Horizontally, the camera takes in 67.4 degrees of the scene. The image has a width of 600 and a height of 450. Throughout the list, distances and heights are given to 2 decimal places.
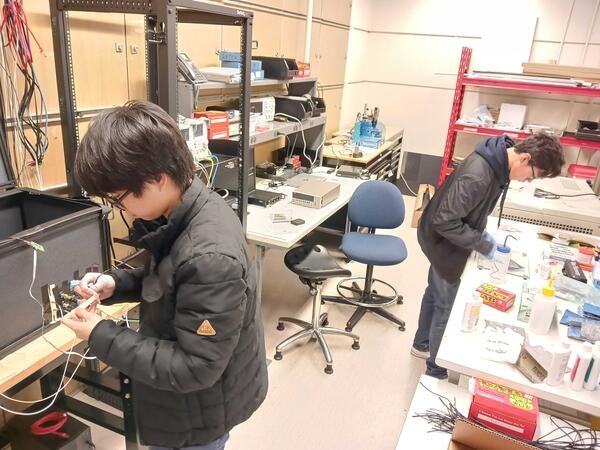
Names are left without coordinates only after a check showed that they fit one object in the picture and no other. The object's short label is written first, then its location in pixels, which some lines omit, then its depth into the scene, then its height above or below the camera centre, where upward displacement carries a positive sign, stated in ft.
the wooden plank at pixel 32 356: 3.95 -2.70
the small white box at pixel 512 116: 15.98 -0.99
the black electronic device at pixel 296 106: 11.12 -0.86
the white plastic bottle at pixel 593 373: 4.32 -2.57
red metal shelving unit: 14.14 -0.06
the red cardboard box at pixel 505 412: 3.97 -2.76
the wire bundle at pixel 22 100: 5.34 -0.61
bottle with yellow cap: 5.14 -2.43
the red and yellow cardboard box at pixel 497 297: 5.84 -2.63
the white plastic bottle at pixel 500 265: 6.59 -2.51
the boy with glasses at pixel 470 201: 6.55 -1.69
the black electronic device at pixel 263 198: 9.56 -2.65
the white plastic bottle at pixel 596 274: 6.57 -2.56
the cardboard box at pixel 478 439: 3.83 -2.90
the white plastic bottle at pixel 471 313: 5.26 -2.56
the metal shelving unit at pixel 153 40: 5.11 +0.21
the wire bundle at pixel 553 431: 4.08 -3.07
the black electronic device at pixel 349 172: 12.41 -2.58
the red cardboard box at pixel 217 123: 7.57 -0.97
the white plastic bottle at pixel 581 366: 4.35 -2.52
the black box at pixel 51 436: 5.36 -4.40
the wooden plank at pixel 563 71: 14.46 +0.60
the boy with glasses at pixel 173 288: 2.78 -1.40
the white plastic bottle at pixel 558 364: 4.41 -2.56
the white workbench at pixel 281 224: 7.93 -2.78
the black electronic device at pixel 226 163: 7.57 -1.57
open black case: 4.06 -1.90
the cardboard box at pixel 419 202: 15.06 -3.99
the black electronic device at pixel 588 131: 14.35 -1.16
